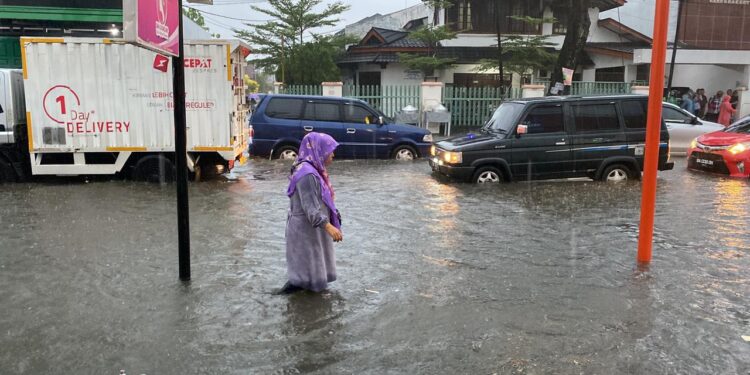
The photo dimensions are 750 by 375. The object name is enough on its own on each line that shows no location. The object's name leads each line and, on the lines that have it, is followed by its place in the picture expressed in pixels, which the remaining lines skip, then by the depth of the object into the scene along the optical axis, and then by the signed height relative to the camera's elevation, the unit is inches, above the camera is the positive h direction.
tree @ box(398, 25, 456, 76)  935.7 +80.0
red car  470.3 -32.9
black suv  423.2 -24.8
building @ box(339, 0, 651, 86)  1030.4 +105.2
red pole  217.2 -2.3
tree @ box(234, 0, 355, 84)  1113.4 +113.1
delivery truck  403.5 -3.7
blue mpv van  546.9 -21.6
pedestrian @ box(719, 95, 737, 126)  854.5 -2.1
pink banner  161.3 +22.1
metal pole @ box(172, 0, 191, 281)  191.3 -13.7
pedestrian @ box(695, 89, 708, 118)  910.4 +9.5
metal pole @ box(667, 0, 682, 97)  865.2 +79.7
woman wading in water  189.0 -35.8
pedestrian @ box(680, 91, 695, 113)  836.6 +6.9
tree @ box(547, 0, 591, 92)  770.2 +89.4
